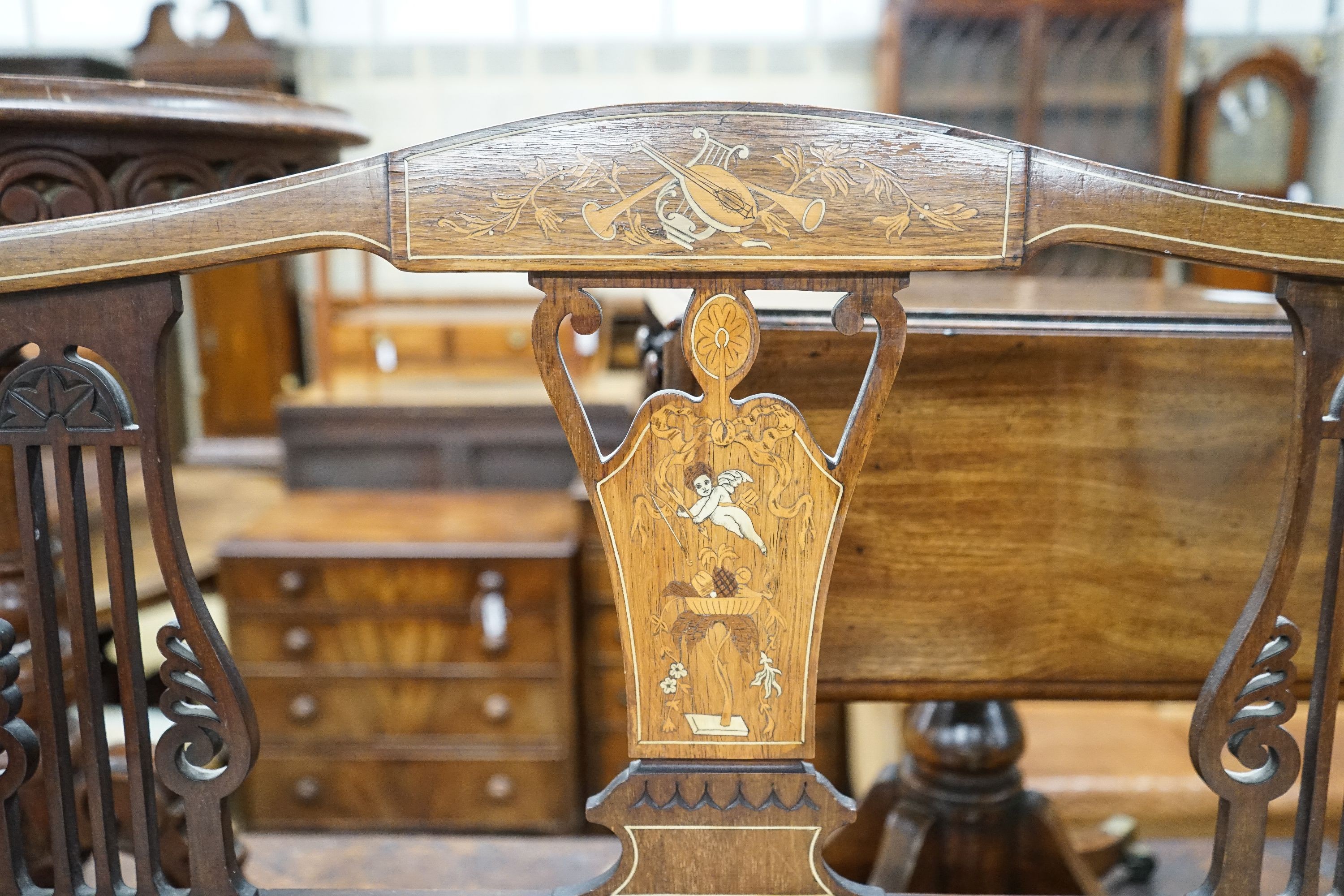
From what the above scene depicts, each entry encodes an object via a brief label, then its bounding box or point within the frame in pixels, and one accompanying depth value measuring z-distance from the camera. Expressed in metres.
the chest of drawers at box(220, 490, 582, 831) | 2.37
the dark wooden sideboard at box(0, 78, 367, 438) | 0.68
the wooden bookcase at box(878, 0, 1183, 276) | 3.10
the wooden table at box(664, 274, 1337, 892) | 0.85
